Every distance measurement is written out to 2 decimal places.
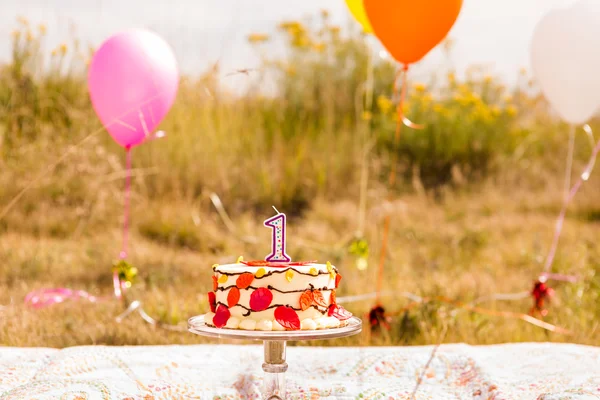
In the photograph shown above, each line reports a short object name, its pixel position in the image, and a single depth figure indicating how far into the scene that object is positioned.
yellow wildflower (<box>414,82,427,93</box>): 6.89
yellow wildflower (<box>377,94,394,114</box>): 7.32
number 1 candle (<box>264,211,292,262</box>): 2.81
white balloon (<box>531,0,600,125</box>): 4.30
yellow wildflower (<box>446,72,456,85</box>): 7.94
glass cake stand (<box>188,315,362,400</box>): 2.57
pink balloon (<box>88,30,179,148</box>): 4.17
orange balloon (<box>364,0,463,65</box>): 3.74
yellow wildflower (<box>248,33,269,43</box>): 7.96
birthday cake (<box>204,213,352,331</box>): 2.73
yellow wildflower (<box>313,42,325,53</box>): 8.02
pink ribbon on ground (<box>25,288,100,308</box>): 4.71
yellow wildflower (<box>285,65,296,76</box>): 8.21
